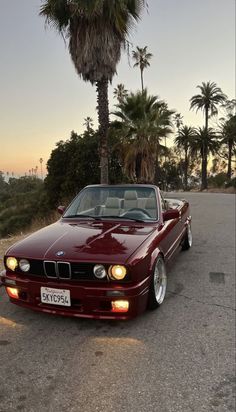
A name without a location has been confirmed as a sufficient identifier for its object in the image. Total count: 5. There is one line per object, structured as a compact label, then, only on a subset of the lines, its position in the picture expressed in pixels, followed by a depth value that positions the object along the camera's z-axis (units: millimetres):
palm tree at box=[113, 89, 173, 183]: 20844
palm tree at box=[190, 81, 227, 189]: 53125
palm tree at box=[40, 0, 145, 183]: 11773
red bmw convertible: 3520
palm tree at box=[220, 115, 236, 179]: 55688
